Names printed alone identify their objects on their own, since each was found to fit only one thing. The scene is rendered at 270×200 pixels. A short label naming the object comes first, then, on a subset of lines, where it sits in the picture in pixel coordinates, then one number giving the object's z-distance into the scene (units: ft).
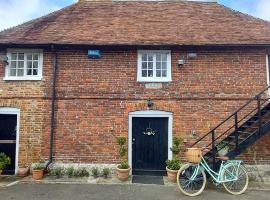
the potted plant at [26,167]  33.35
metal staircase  29.35
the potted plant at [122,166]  31.54
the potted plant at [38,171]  31.94
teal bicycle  26.71
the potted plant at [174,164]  31.09
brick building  34.60
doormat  31.50
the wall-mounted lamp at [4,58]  34.67
